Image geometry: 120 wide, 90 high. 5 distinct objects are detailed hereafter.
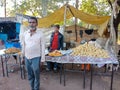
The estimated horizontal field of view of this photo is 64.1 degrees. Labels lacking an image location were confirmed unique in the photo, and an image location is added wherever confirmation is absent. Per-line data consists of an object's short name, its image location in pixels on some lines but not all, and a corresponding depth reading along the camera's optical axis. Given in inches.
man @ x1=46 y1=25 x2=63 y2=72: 112.9
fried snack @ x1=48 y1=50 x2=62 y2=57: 95.7
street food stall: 88.5
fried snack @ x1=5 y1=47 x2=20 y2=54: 105.1
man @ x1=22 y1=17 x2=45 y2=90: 75.0
